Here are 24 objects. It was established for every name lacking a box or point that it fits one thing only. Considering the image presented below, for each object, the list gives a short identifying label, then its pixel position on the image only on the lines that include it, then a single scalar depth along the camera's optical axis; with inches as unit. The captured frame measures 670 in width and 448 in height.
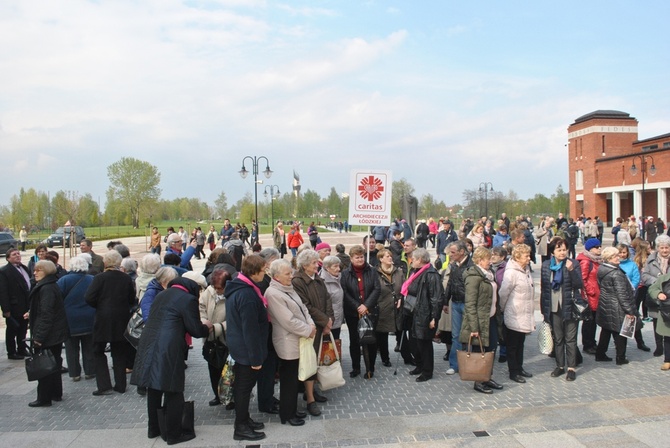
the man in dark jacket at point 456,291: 273.0
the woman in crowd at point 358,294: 268.7
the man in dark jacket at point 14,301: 314.3
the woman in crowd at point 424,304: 264.4
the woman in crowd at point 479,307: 250.1
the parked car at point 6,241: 1246.9
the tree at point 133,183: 3225.9
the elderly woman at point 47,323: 242.1
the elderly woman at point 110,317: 255.3
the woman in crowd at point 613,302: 287.6
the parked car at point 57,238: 1584.2
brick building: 2089.1
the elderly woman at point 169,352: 193.5
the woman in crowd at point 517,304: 265.4
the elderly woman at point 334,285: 257.3
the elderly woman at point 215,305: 235.8
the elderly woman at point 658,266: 306.2
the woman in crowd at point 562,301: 267.9
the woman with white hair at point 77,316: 271.7
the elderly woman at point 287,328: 208.7
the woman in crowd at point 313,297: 229.5
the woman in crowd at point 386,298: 280.2
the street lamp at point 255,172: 1245.1
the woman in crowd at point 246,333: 195.6
